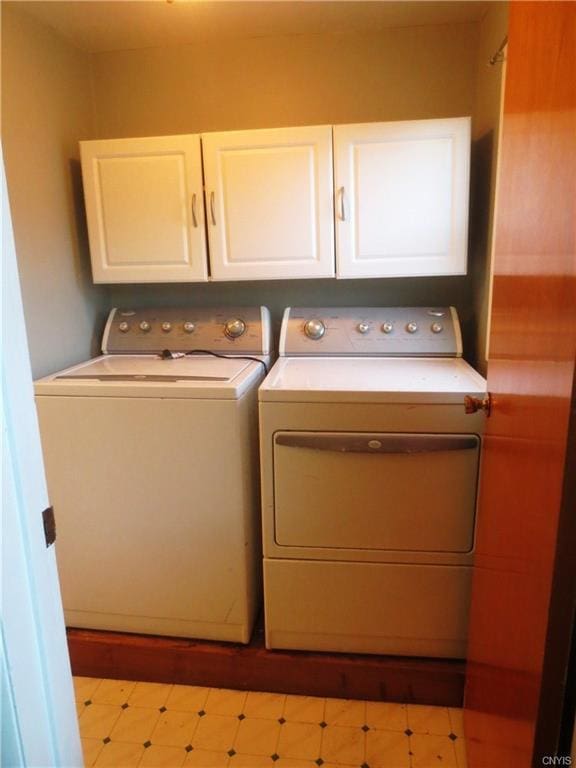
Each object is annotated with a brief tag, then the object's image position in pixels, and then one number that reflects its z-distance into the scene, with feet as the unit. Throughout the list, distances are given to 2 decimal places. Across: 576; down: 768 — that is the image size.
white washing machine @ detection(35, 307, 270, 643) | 5.36
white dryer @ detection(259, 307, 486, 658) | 5.05
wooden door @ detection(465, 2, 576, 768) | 2.35
